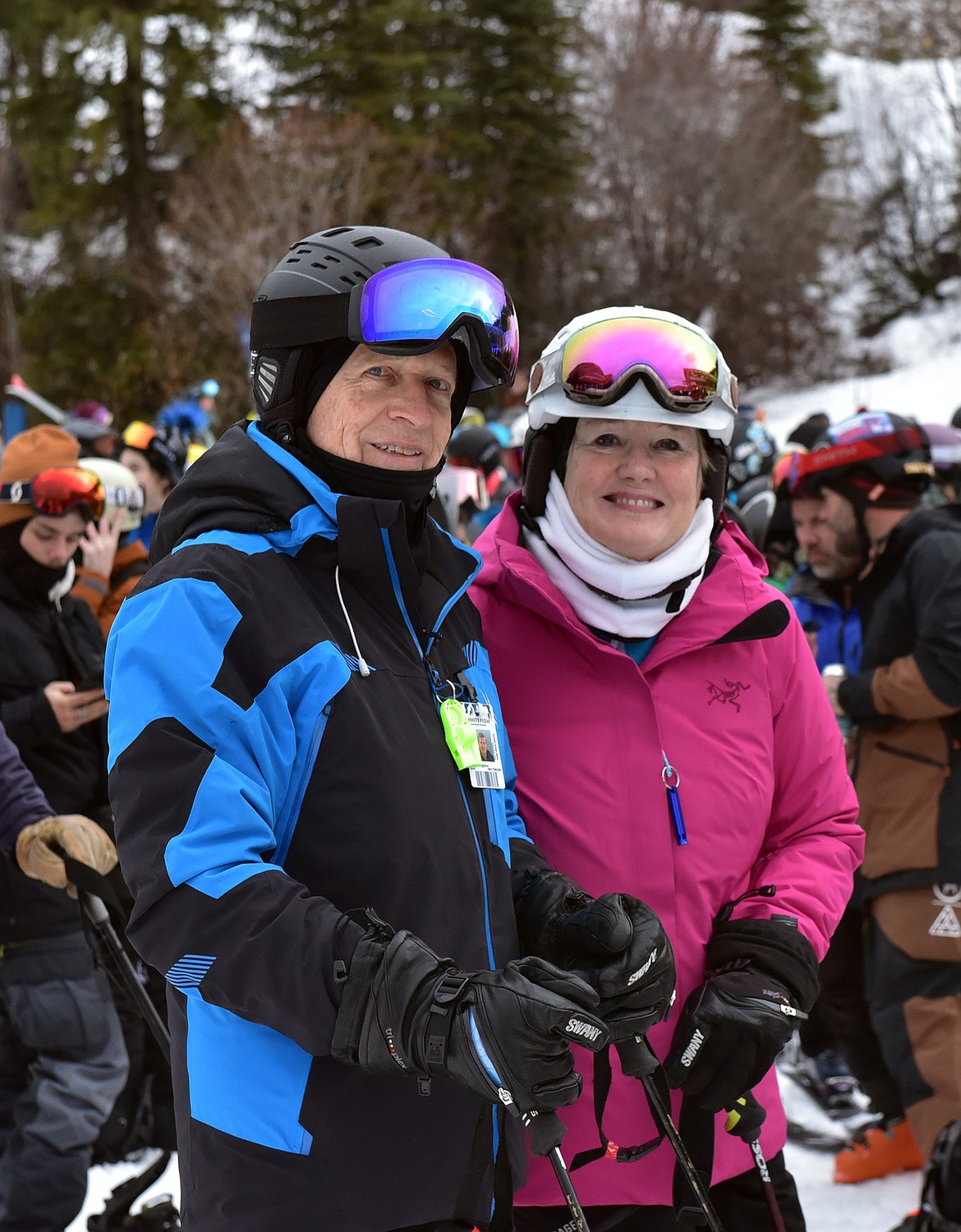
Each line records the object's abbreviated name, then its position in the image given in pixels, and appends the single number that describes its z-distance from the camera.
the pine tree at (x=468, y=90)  24.75
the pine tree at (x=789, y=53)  33.38
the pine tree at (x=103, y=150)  22.56
